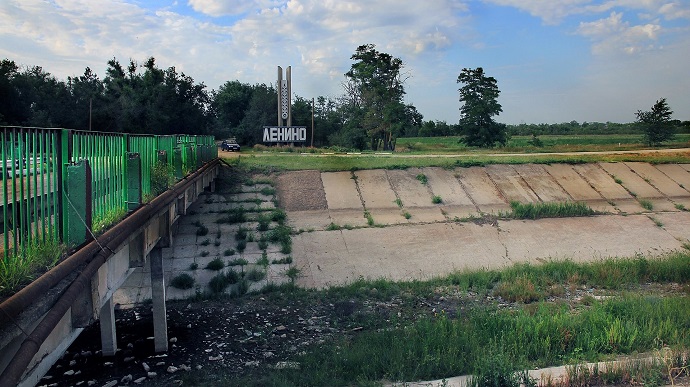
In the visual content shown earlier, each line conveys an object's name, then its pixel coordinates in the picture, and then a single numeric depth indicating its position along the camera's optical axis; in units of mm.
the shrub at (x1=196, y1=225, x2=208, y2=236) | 21219
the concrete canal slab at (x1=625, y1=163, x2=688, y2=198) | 27594
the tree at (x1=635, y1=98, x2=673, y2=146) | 47375
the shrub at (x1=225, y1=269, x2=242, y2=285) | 17797
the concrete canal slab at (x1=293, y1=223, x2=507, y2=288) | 19062
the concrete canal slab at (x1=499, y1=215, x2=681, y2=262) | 21156
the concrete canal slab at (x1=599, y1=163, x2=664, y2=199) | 27250
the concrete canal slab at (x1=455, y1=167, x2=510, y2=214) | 25127
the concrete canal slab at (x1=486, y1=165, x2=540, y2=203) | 26125
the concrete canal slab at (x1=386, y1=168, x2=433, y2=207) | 25281
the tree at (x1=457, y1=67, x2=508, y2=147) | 53875
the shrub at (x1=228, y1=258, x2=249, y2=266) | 19016
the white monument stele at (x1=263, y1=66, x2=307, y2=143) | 40781
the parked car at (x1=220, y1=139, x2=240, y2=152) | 51688
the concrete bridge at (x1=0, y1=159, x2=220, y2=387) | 3875
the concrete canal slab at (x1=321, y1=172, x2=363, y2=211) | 24578
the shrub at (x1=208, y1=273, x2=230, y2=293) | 17312
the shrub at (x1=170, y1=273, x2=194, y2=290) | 17438
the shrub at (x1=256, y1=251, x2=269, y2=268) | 19094
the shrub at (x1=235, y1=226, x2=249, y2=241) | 20938
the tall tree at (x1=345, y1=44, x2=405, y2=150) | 55469
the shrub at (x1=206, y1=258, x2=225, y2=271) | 18766
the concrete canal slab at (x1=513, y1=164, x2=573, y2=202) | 26438
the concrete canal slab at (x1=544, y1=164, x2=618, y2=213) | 25750
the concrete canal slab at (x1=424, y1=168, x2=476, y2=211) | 25500
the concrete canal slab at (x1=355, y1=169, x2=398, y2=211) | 24766
